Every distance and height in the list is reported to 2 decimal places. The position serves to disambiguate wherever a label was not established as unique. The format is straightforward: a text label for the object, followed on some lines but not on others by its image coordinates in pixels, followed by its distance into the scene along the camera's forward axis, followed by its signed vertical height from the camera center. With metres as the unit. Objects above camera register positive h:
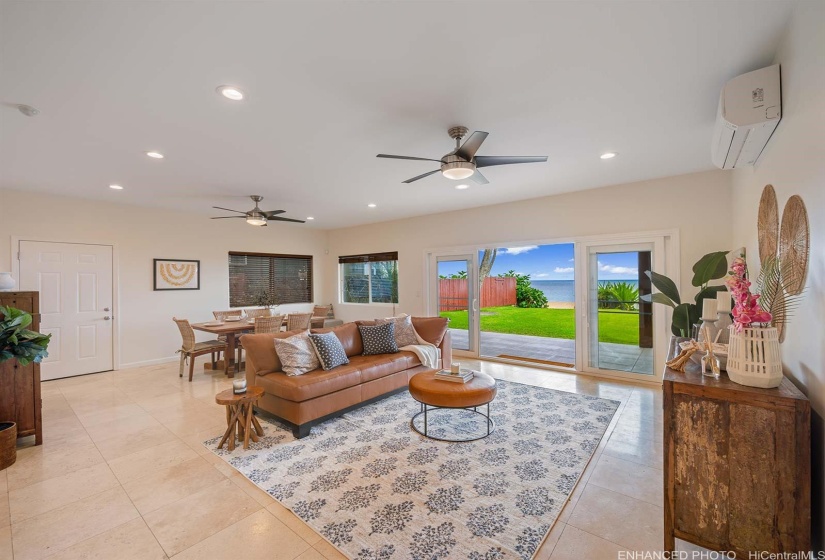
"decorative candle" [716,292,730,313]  2.28 -0.17
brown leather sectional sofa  3.17 -1.03
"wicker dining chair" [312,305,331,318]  7.81 -0.66
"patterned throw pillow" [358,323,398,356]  4.29 -0.74
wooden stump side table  2.94 -1.15
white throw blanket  4.38 -0.93
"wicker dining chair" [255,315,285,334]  5.29 -0.65
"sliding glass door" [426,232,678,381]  4.67 -0.47
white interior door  4.97 -0.24
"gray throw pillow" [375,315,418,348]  4.64 -0.69
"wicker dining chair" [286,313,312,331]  5.72 -0.66
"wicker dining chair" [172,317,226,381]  5.05 -0.96
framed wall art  6.05 +0.18
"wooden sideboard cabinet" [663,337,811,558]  1.45 -0.84
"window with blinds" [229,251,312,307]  7.22 +0.09
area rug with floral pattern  1.92 -1.43
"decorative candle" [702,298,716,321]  2.25 -0.20
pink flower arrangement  1.64 -0.12
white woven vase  1.55 -0.37
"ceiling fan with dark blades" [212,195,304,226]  4.91 +0.98
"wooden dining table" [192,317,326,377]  5.15 -0.73
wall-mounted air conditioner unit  1.99 +1.03
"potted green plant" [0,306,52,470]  2.69 -0.49
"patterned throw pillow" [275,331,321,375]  3.44 -0.75
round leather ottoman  2.94 -0.98
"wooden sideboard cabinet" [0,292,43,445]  2.93 -0.95
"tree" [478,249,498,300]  8.78 +0.48
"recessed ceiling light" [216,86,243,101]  2.31 +1.32
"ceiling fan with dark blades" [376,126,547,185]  2.72 +1.00
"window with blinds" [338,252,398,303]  7.58 +0.10
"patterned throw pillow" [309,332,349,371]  3.60 -0.73
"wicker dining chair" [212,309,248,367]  6.32 -0.58
